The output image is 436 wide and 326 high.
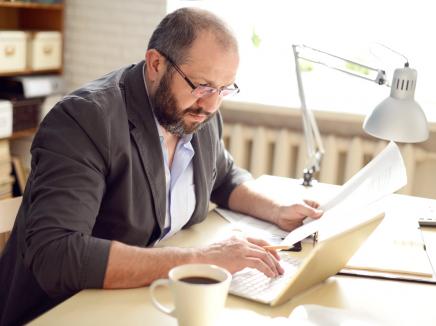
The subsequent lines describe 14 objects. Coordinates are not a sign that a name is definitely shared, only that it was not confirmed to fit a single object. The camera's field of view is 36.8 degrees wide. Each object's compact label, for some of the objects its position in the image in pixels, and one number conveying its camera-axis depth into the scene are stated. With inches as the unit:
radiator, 119.1
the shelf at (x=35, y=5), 124.8
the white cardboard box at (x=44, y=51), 132.5
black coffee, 38.8
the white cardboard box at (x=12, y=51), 125.4
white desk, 44.1
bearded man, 50.0
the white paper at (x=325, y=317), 43.3
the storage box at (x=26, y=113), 132.3
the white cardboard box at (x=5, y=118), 127.8
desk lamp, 67.0
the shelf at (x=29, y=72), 129.8
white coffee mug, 36.4
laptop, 46.3
